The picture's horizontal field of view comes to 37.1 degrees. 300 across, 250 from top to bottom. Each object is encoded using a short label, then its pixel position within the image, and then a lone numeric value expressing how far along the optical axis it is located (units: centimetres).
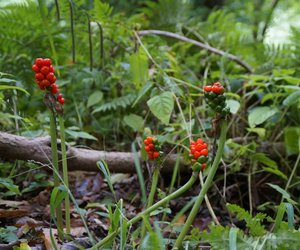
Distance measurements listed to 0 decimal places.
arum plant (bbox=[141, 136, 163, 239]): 131
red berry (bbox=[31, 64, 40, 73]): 125
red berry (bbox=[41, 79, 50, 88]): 125
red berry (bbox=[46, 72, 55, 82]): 125
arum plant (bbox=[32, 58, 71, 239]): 125
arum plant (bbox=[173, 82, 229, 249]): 119
